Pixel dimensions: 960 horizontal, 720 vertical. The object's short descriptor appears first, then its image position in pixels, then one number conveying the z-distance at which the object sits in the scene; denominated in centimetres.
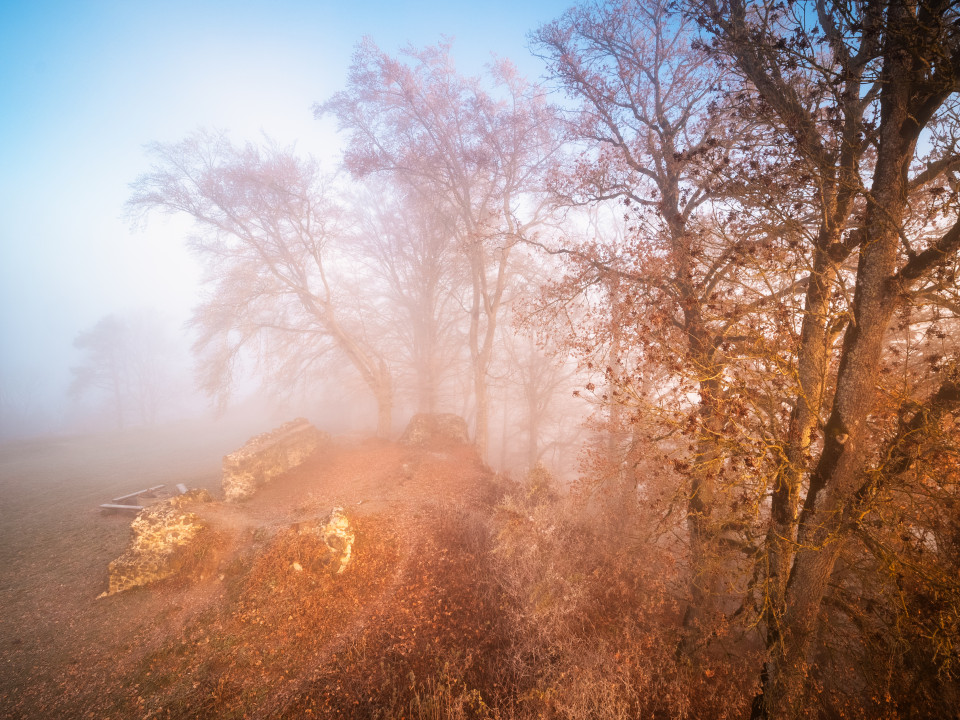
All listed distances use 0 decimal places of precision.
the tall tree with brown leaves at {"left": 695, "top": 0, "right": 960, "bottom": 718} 356
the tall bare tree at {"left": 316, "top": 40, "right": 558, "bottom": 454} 1109
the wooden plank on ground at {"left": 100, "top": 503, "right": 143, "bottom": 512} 1023
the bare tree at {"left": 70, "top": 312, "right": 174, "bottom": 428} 3103
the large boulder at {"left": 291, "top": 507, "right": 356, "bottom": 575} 660
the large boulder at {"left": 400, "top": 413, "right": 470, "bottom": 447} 1397
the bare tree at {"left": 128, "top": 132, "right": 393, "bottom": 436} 1278
